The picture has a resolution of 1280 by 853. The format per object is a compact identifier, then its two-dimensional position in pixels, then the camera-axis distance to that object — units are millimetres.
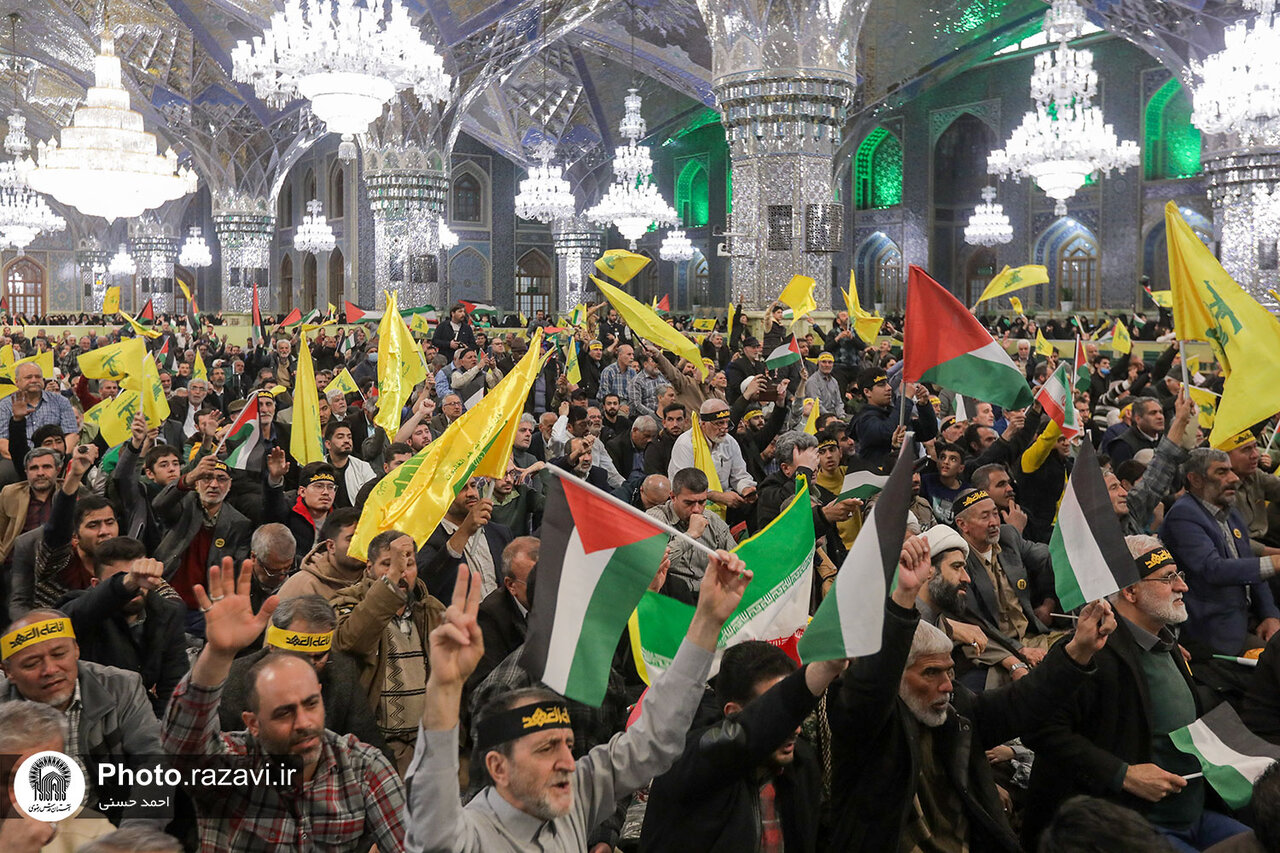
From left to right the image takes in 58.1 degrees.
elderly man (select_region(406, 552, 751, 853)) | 2246
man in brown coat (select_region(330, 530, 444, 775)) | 3465
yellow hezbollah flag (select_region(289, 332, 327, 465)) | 6668
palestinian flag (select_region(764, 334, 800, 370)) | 9609
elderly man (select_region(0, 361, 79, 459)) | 7434
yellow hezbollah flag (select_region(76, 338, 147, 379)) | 8430
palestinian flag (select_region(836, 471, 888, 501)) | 5082
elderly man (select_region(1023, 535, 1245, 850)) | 3189
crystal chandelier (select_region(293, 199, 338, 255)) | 28016
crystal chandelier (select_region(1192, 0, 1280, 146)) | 13352
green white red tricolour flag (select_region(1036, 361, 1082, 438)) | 6109
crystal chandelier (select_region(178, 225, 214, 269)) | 32875
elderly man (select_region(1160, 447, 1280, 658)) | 4523
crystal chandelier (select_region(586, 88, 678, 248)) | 20484
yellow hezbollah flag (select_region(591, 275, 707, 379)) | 8648
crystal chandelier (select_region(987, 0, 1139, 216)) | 15156
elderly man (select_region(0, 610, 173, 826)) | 2916
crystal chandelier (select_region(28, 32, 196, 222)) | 13562
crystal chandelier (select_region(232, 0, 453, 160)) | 12234
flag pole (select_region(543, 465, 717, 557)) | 2811
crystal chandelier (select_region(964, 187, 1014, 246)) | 22672
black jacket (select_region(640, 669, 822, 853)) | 2510
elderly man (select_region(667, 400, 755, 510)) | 6688
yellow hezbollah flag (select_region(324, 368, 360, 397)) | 9609
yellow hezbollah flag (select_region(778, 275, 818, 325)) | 11852
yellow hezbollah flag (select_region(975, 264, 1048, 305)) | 8921
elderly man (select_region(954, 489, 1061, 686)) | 4250
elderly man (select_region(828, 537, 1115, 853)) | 2734
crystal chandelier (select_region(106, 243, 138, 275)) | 36406
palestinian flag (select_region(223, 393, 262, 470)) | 6391
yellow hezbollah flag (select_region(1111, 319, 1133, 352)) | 11305
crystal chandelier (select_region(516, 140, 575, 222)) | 22688
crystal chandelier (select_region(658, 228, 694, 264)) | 26119
